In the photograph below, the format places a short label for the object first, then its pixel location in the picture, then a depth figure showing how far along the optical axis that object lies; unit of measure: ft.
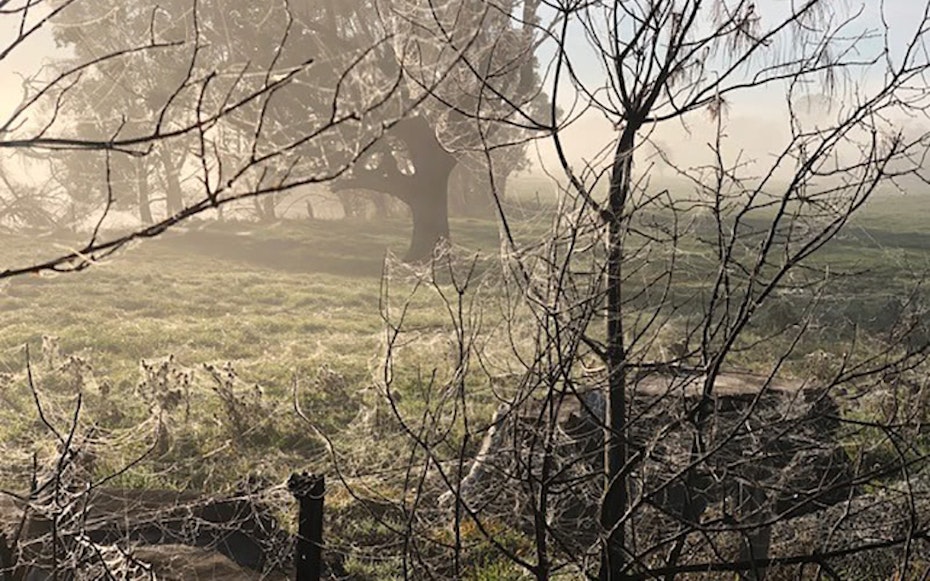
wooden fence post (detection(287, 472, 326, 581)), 11.19
